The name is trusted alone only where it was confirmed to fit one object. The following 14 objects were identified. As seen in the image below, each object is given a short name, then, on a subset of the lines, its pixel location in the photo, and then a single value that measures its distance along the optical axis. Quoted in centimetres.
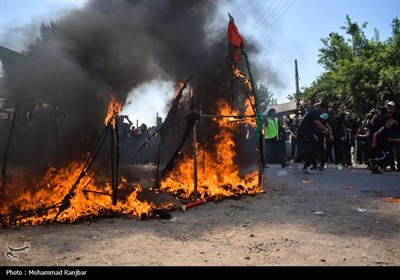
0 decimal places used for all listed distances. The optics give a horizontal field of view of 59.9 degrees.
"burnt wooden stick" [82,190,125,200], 546
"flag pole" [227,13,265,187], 709
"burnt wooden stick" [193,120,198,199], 608
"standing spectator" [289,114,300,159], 1241
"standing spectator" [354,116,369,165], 1145
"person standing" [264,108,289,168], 1170
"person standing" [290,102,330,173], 955
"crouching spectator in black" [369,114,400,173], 991
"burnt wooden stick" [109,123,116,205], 563
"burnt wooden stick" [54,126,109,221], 511
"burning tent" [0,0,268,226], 565
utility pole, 3106
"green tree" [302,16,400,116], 1789
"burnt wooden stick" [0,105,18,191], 550
